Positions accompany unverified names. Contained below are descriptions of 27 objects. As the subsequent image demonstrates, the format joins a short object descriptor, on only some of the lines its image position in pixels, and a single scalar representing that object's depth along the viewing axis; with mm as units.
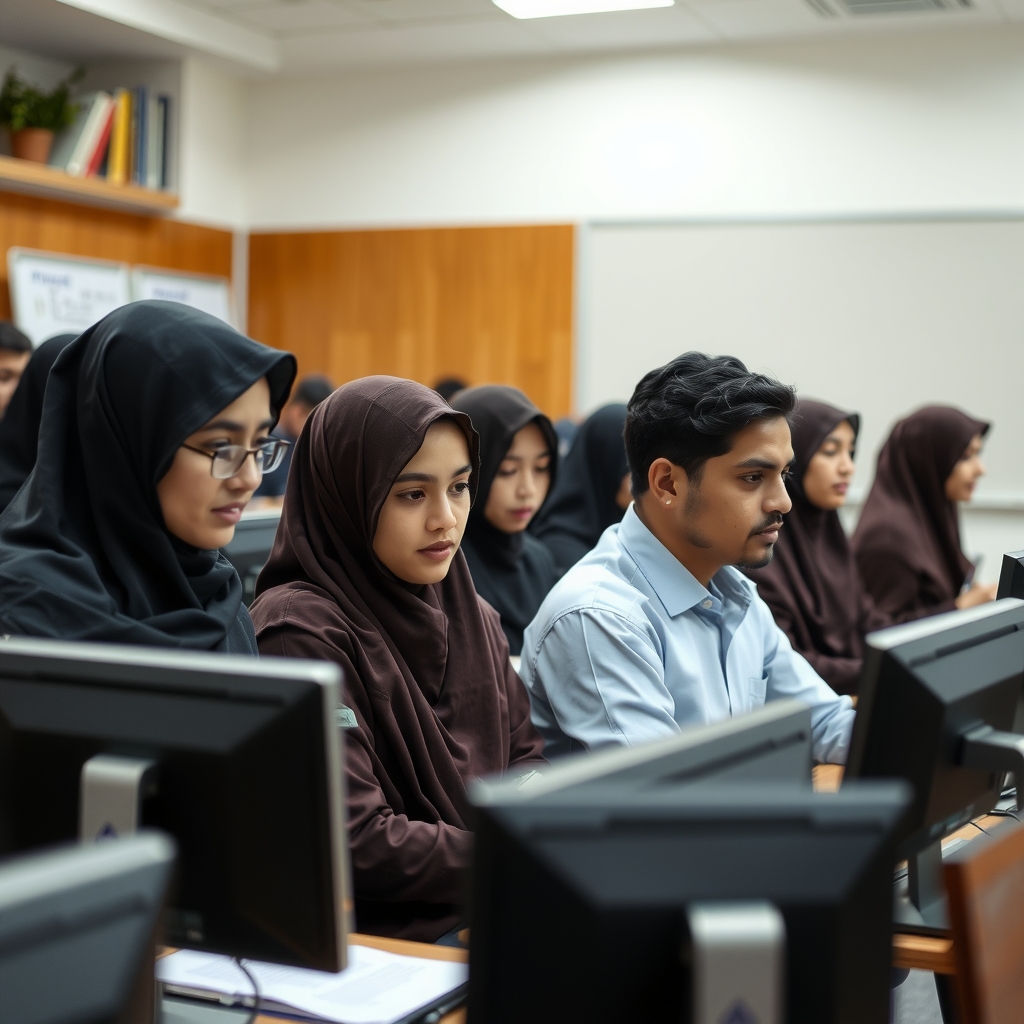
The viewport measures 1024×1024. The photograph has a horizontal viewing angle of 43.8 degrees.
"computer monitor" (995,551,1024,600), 2066
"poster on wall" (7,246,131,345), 5848
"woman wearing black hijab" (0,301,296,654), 1652
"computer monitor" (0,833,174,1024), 742
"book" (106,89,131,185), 6180
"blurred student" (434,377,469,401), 6146
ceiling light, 5621
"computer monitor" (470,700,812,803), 927
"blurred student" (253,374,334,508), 5996
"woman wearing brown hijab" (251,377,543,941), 1771
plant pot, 5863
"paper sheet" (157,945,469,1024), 1326
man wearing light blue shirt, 1969
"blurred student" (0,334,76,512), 2211
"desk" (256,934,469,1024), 1466
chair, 1050
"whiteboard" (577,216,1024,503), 5918
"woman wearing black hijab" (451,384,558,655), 3311
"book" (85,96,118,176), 6094
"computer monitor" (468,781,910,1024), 877
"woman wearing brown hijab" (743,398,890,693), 3543
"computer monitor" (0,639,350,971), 1091
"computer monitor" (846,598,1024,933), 1331
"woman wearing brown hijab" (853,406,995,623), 4102
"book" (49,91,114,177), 6031
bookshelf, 5680
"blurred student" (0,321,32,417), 4676
